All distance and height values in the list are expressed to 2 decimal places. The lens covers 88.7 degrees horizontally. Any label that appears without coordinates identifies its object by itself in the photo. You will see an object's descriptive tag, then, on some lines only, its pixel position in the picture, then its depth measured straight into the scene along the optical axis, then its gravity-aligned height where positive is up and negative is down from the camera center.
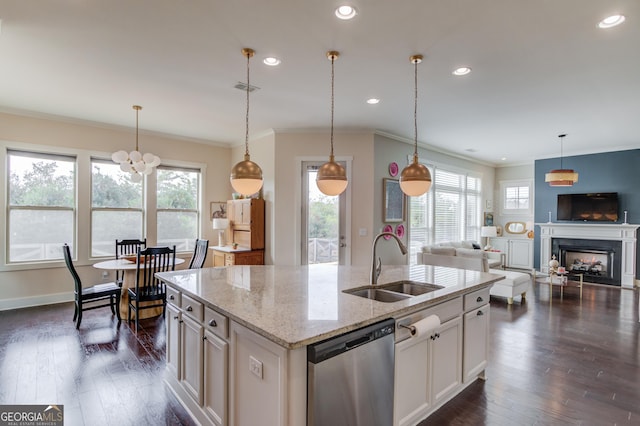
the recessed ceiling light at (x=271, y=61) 3.07 +1.44
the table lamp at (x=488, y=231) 8.25 -0.43
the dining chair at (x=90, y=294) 3.95 -1.04
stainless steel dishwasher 1.50 -0.83
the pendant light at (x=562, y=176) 5.83 +0.69
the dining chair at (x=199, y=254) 4.73 -0.63
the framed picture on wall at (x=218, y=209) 6.58 +0.05
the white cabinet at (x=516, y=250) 8.23 -0.93
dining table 4.38 -1.01
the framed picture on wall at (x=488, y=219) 8.83 -0.13
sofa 4.44 -0.73
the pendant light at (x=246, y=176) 2.76 +0.30
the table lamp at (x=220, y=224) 5.93 -0.23
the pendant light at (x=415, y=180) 2.81 +0.29
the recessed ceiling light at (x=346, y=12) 2.28 +1.43
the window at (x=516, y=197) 8.67 +0.48
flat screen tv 6.89 +0.18
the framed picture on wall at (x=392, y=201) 5.68 +0.21
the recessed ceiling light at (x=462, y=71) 3.22 +1.44
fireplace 6.82 -0.93
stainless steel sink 2.41 -0.61
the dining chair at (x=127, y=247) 5.07 -0.59
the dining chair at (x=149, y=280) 4.01 -0.91
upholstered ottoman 5.11 -1.15
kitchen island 1.51 -0.62
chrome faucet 2.40 -0.44
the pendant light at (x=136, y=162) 4.60 +0.70
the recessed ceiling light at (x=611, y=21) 2.34 +1.42
